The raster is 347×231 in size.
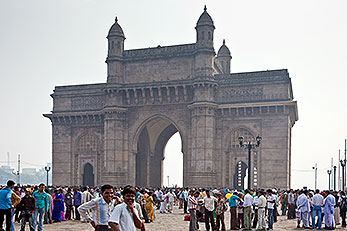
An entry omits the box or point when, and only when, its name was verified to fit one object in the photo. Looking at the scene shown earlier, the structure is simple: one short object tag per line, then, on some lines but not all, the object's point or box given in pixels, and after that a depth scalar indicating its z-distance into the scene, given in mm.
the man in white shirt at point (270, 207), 19656
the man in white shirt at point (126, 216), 7160
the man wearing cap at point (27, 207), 16047
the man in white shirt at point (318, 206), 20359
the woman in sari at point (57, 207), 22062
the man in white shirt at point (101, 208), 8750
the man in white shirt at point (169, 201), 29641
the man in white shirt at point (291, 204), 25547
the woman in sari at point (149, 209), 22875
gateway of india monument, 40250
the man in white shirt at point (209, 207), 17828
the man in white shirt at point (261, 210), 18703
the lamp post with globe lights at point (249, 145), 27831
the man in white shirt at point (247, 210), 18820
